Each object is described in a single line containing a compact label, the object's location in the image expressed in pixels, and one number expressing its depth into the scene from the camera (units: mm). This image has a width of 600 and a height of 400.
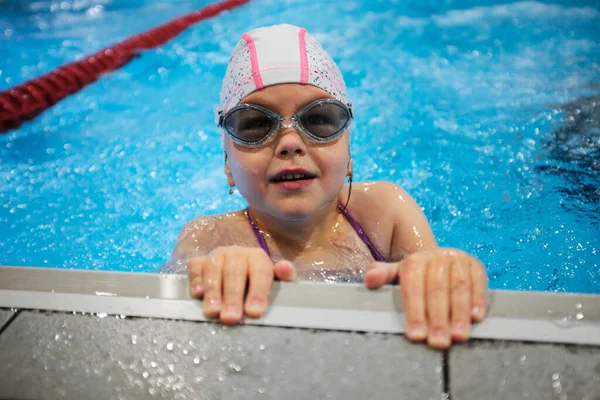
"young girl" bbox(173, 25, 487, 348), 1038
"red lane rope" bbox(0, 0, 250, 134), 2063
